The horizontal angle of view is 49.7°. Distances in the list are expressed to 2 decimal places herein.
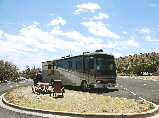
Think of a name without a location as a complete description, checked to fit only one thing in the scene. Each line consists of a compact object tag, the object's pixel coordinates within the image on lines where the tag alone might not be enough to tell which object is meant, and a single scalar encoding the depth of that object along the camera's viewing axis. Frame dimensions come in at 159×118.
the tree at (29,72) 88.54
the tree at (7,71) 46.00
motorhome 15.25
